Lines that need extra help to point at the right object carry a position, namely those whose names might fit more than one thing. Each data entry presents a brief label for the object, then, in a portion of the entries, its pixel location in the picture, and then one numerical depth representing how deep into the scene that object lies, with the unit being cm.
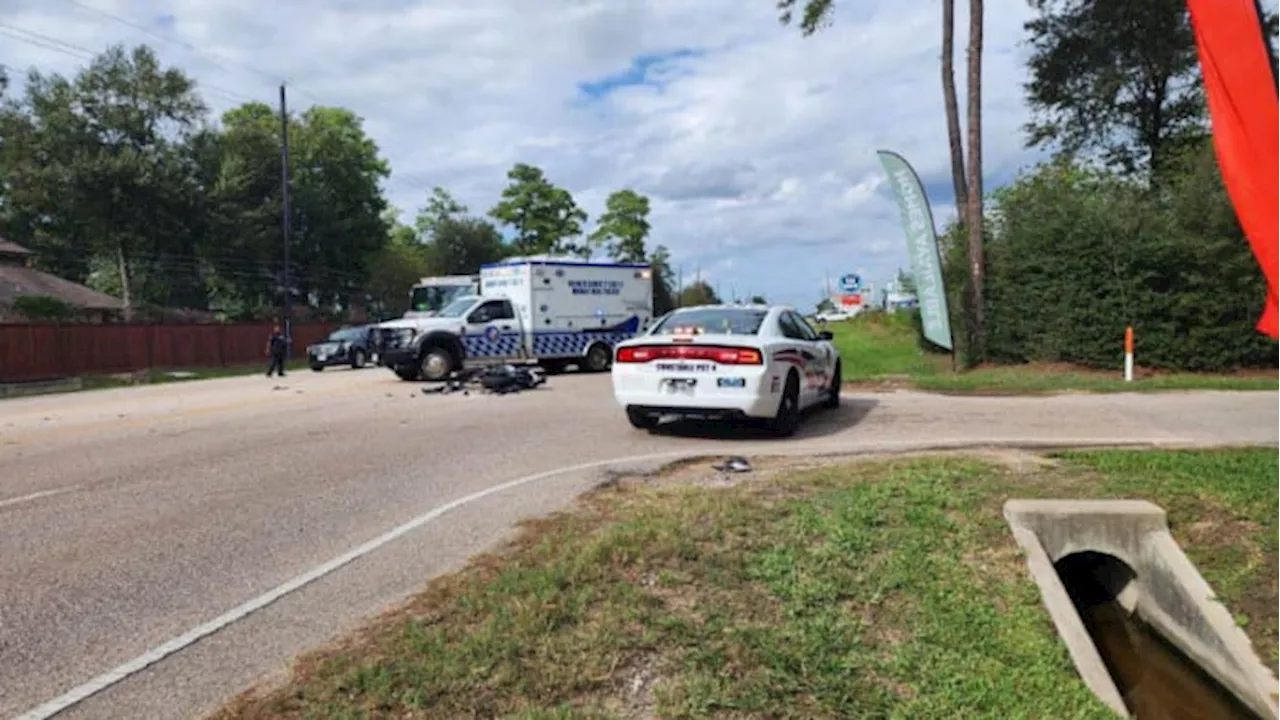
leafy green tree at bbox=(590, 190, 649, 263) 9381
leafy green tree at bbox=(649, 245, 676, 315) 8588
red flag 526
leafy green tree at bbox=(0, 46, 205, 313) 4697
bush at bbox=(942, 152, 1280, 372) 1894
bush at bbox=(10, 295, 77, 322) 3706
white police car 1034
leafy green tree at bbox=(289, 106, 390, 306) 6072
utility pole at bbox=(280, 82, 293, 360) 4031
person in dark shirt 2784
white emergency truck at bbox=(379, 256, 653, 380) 2189
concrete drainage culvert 483
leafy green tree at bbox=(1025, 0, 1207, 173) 2859
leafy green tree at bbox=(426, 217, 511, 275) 7438
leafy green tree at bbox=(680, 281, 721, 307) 11012
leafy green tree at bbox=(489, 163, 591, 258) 8350
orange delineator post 1814
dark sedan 3300
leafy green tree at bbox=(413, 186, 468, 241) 8200
